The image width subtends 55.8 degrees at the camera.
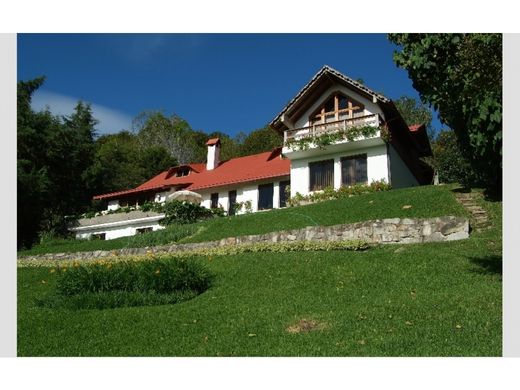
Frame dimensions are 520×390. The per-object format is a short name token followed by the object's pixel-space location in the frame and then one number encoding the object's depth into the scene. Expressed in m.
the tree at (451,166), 32.00
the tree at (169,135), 57.59
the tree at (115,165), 42.76
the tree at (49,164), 33.25
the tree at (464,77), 8.39
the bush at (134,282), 10.77
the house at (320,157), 26.69
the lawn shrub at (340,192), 25.22
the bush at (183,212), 27.89
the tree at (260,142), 51.88
